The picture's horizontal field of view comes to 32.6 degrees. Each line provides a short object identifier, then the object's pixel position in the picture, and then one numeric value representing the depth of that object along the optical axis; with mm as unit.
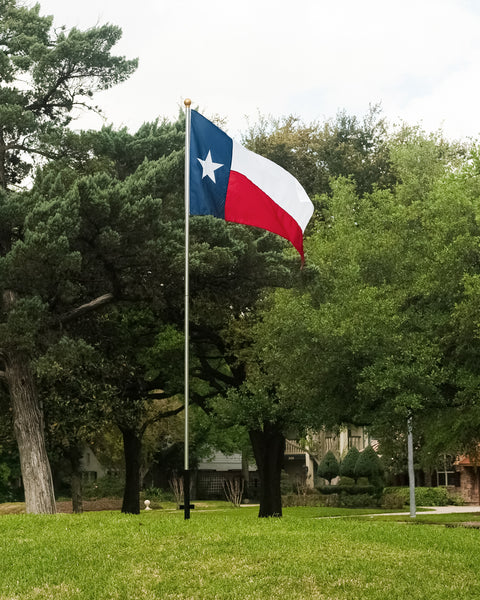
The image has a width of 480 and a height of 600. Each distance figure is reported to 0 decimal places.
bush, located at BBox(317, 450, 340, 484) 50031
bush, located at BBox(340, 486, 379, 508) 47062
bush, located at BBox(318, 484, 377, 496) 48100
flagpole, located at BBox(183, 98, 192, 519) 14664
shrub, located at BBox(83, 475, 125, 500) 54594
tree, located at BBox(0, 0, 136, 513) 22859
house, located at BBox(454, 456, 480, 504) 53500
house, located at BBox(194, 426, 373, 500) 57406
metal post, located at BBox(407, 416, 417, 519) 37094
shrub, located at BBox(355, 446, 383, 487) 48188
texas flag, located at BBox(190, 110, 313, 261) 16312
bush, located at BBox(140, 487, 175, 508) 54628
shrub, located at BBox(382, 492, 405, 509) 46875
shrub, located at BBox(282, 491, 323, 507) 48700
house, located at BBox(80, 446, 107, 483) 62344
